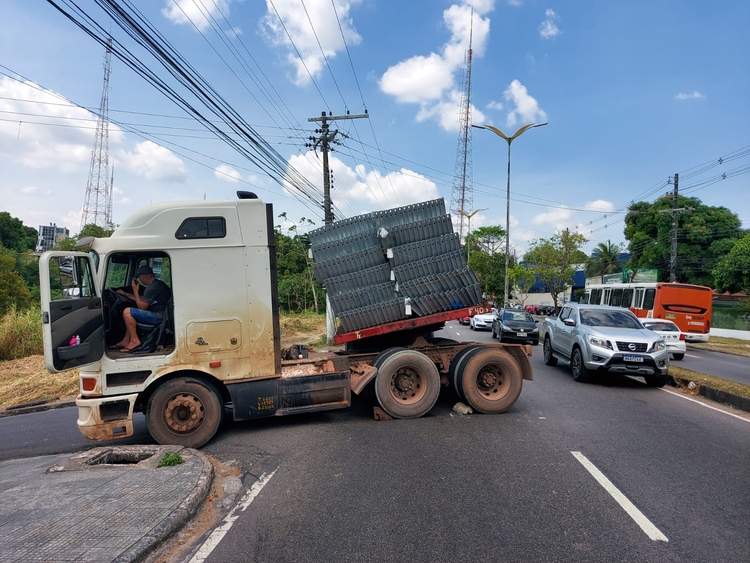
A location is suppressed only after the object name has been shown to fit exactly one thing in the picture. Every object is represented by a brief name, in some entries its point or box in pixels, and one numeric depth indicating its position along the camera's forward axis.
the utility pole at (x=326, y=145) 19.58
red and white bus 22.64
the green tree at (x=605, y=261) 57.38
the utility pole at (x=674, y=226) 30.28
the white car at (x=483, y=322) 29.12
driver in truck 6.15
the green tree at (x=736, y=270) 32.28
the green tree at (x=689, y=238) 40.06
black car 21.23
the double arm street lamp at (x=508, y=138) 24.22
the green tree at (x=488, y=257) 52.90
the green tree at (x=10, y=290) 19.14
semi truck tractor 5.83
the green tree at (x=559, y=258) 39.19
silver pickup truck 10.03
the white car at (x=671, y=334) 15.95
